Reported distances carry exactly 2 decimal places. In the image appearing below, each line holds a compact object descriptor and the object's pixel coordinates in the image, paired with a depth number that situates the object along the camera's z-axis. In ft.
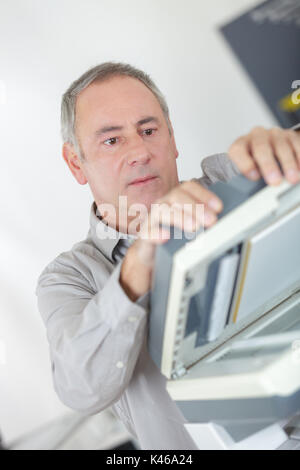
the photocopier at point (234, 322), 2.42
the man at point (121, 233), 2.83
